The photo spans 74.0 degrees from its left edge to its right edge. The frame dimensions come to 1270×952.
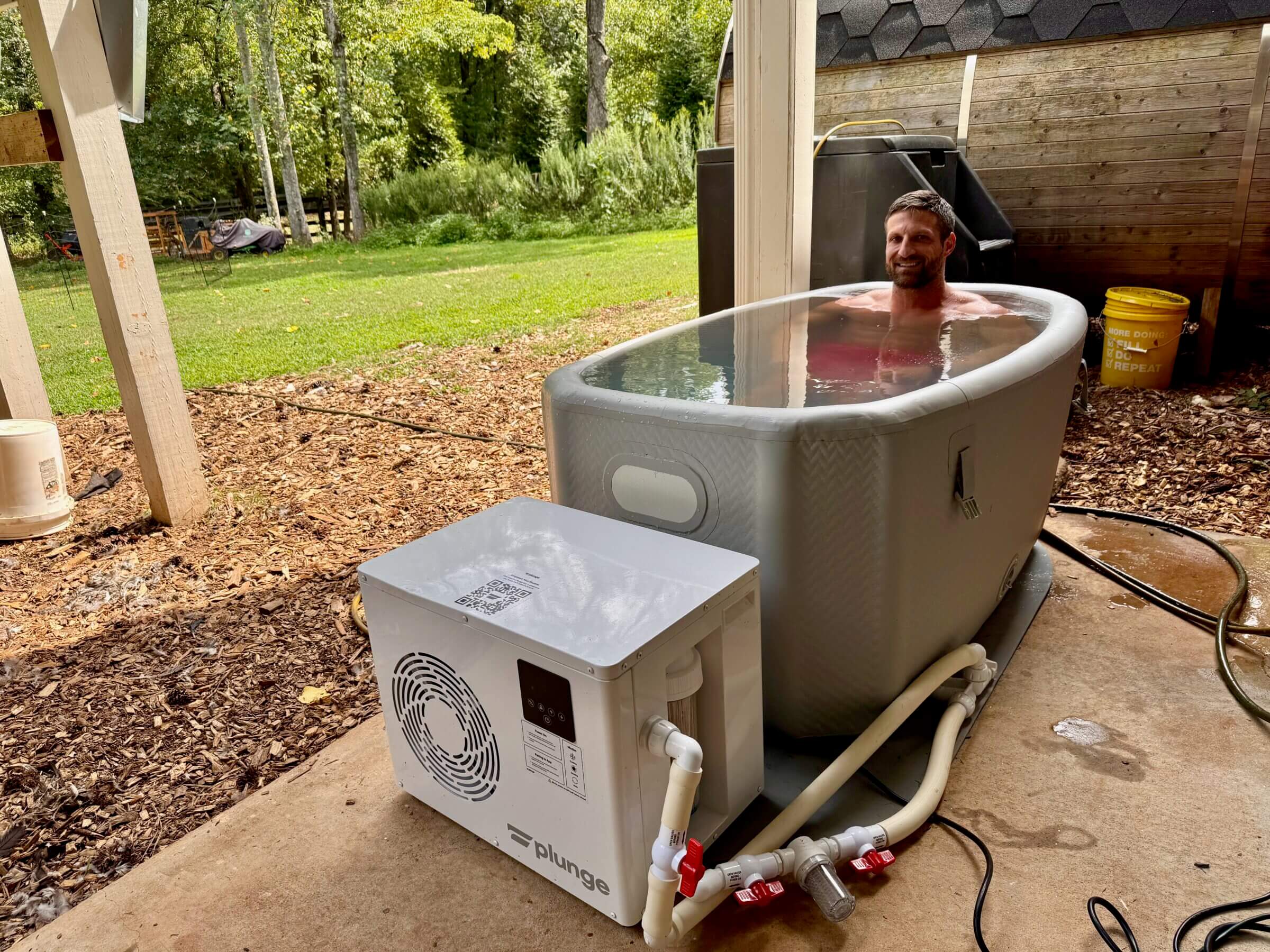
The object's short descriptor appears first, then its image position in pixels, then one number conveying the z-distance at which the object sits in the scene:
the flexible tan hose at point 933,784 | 1.26
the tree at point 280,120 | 10.98
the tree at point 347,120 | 11.50
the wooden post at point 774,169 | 2.11
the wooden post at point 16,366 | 2.96
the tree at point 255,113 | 10.99
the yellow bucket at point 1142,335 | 3.50
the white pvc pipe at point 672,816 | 1.00
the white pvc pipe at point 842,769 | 1.12
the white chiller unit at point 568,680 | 1.03
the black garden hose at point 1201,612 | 1.64
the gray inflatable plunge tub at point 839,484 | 1.30
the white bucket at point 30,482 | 2.62
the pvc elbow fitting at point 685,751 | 1.00
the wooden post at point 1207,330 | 3.64
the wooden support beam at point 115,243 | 2.27
